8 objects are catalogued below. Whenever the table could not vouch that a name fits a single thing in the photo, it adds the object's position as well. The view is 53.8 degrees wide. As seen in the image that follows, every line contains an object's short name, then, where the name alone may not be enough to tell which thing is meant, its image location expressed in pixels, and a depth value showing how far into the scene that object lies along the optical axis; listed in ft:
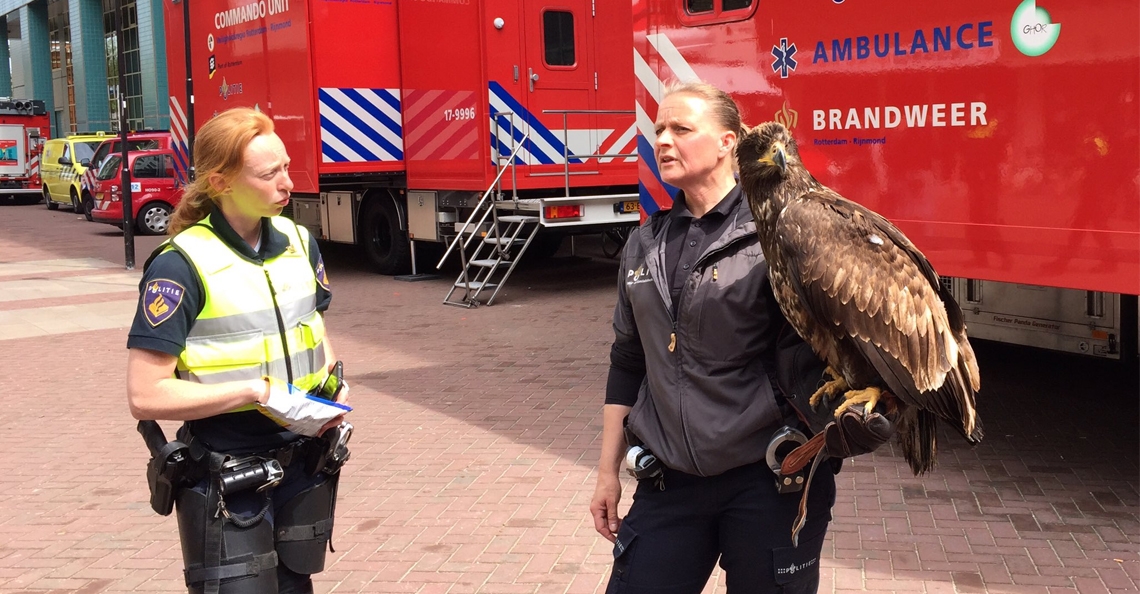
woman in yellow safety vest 8.93
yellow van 88.69
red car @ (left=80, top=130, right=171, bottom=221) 80.12
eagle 7.71
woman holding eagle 8.08
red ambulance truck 15.58
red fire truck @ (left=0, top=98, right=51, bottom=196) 106.42
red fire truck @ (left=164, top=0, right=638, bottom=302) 40.60
